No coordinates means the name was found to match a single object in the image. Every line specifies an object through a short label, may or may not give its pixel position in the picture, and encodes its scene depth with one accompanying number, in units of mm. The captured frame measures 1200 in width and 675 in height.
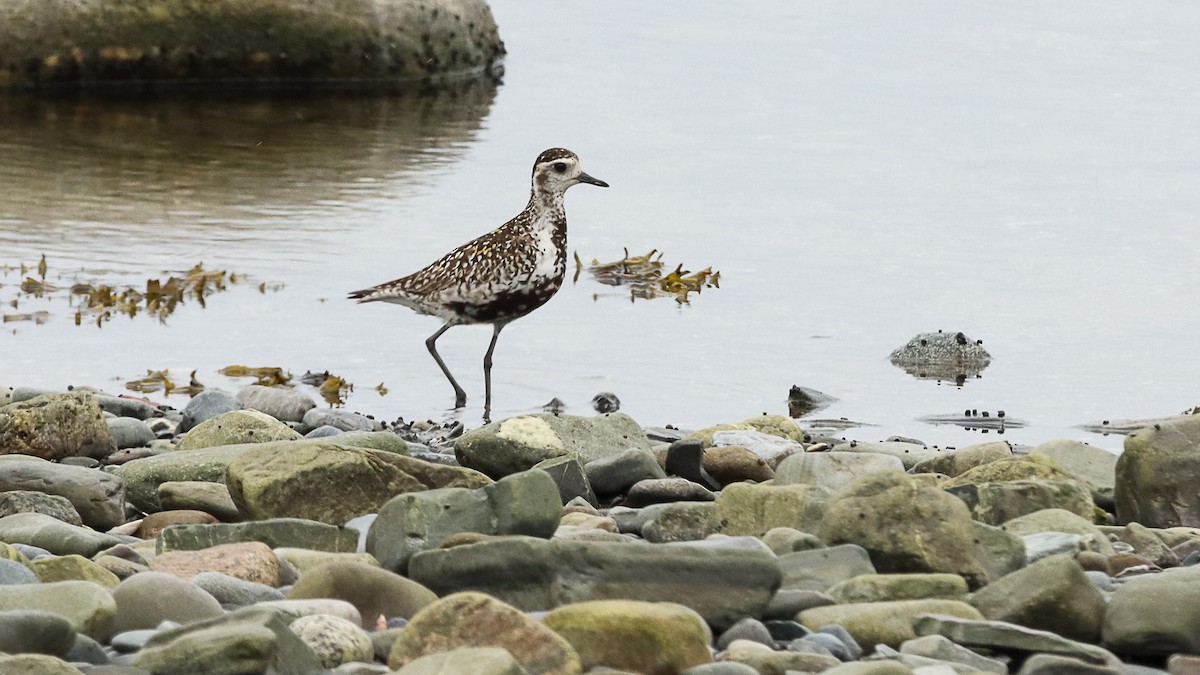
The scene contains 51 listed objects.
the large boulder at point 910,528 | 11766
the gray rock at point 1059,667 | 9773
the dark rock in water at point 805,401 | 20972
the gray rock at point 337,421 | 17984
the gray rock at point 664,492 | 14430
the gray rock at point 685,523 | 12867
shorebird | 21125
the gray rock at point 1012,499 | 13641
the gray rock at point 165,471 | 14312
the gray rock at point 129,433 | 16734
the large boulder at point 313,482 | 13195
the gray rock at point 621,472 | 14727
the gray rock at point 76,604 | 10000
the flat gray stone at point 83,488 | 13578
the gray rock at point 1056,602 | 10695
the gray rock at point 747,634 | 10406
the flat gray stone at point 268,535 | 12148
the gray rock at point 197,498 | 13758
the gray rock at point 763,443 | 16234
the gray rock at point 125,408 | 18250
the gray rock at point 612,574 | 10695
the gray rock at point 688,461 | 15117
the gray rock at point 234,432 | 15977
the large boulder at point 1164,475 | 13828
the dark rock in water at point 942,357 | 23094
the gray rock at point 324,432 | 16922
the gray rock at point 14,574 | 10625
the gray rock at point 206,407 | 17906
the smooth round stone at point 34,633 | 9437
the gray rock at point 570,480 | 14289
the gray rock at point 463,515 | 11883
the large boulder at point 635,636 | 9680
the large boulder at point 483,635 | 9523
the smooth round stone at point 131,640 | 9905
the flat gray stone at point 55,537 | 12133
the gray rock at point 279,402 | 18422
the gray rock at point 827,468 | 14672
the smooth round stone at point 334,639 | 9727
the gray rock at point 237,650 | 9203
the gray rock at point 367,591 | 10633
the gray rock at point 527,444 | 15164
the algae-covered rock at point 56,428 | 15625
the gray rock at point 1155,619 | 10453
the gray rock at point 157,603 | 10242
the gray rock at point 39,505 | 13062
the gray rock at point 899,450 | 16391
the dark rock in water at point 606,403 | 20808
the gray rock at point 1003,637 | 10109
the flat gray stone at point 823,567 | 11570
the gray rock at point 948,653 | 10094
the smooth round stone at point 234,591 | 10852
